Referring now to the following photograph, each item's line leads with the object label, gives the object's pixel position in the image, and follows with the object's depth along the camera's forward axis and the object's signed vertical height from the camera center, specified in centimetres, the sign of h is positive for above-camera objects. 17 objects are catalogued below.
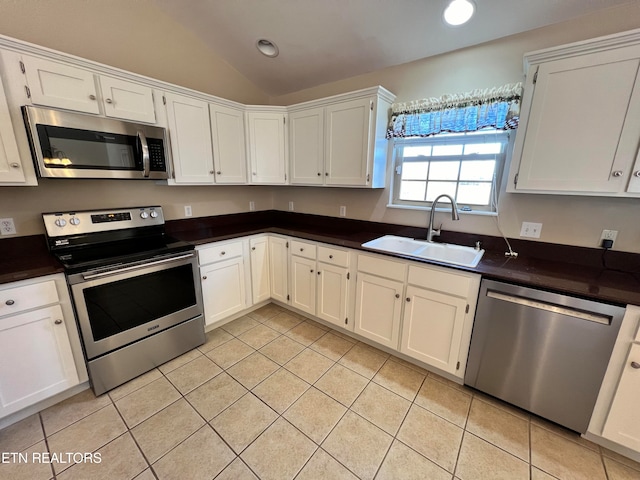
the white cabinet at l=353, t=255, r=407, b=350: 203 -90
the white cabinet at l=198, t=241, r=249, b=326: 235 -90
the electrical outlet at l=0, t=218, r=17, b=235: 179 -33
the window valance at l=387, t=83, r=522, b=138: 182 +57
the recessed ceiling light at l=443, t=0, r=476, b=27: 173 +117
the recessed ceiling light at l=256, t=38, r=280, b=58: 241 +126
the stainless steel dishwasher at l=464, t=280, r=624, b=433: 138 -91
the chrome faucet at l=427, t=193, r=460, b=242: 200 -27
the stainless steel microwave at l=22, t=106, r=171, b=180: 161 +23
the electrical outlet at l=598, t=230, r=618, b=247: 169 -28
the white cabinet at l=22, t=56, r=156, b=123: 160 +59
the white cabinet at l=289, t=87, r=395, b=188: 228 +44
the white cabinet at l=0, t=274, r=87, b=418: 146 -95
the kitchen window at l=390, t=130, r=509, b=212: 207 +17
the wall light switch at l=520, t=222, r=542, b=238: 192 -29
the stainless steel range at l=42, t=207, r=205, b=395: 169 -75
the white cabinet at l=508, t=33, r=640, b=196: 141 +40
